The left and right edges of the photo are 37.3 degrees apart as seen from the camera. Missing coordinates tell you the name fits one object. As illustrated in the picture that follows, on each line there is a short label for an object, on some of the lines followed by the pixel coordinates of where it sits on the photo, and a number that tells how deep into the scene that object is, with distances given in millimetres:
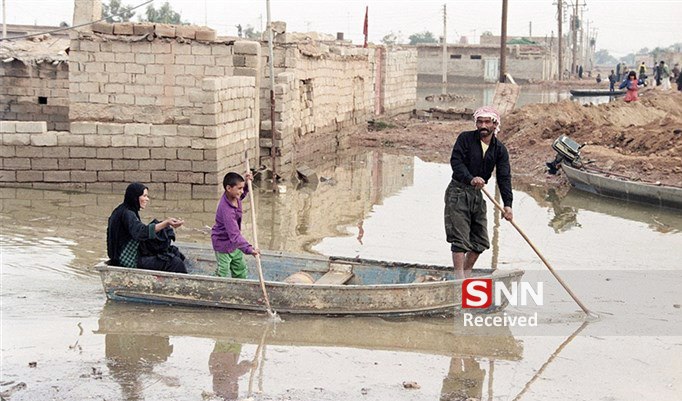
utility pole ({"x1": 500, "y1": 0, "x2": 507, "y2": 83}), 31266
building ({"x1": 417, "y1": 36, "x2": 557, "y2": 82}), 63625
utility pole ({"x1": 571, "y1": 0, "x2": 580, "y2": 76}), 78250
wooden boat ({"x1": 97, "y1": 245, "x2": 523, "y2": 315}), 8375
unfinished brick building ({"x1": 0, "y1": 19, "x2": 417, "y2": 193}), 15219
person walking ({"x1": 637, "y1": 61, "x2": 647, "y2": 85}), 42691
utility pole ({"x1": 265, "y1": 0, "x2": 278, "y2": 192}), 17327
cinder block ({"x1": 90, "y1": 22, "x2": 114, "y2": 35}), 18453
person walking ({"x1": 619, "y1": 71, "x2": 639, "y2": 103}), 30292
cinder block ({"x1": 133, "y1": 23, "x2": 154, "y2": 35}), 18547
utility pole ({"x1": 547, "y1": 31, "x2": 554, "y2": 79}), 67862
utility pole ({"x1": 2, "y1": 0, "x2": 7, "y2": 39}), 31148
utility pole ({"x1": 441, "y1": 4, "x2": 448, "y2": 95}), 60025
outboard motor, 17609
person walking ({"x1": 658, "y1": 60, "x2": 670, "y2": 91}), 40809
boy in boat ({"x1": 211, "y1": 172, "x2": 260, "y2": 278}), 8586
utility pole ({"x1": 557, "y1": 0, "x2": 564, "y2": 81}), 58756
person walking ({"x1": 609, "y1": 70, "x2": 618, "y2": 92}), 45350
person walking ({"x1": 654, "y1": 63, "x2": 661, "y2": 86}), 45381
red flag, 31416
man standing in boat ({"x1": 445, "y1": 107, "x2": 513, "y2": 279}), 8625
